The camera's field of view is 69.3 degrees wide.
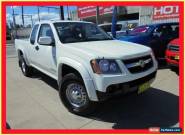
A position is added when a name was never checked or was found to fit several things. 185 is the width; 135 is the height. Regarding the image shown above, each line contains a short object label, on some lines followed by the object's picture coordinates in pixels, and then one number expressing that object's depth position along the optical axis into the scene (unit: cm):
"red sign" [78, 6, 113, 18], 1747
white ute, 217
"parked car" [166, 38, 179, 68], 386
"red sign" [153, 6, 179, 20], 1117
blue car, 472
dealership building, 1144
